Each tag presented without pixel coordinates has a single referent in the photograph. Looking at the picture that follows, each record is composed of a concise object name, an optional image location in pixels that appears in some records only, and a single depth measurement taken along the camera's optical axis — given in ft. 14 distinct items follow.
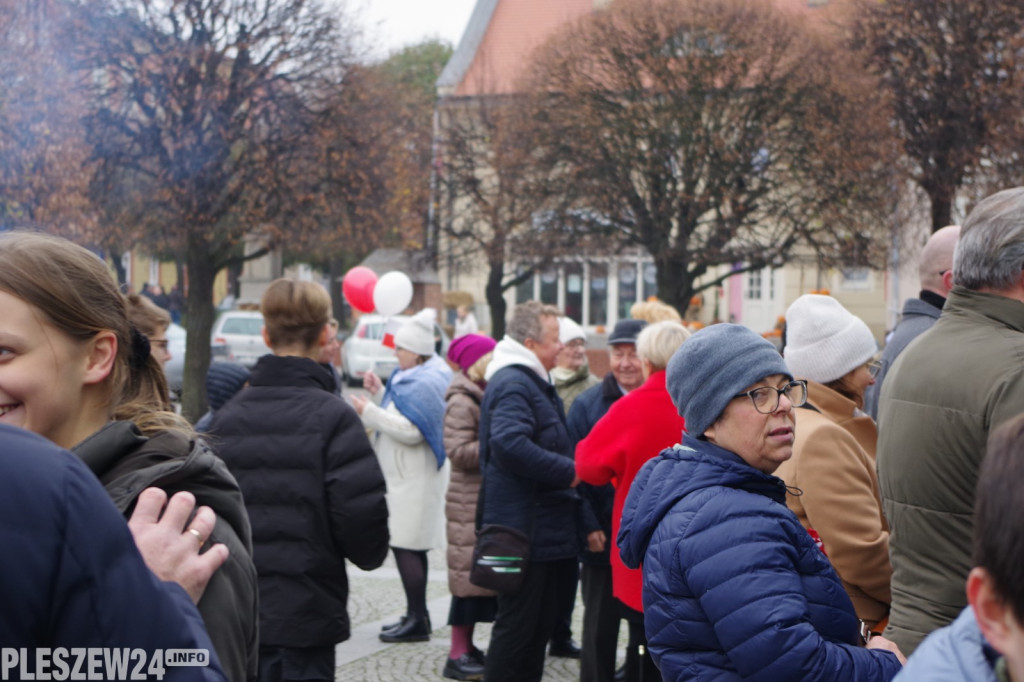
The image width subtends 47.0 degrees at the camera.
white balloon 39.17
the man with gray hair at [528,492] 18.29
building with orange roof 121.19
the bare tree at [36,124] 54.65
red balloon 41.52
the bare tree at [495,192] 83.25
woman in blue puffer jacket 8.21
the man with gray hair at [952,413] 9.41
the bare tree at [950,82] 63.67
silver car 95.71
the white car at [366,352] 90.89
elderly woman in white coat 23.99
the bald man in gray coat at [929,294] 15.21
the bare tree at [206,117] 65.26
